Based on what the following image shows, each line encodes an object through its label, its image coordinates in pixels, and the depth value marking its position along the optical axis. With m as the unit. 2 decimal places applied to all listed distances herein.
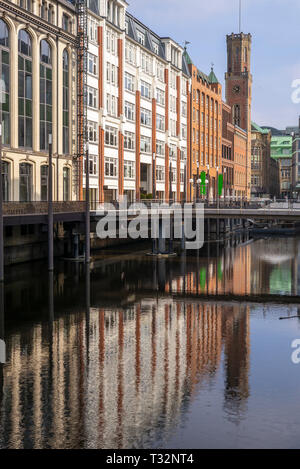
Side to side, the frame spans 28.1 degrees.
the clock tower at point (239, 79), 159.38
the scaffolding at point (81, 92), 60.50
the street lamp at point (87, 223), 48.22
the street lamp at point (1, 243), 37.09
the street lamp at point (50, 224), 43.62
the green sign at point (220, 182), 110.25
